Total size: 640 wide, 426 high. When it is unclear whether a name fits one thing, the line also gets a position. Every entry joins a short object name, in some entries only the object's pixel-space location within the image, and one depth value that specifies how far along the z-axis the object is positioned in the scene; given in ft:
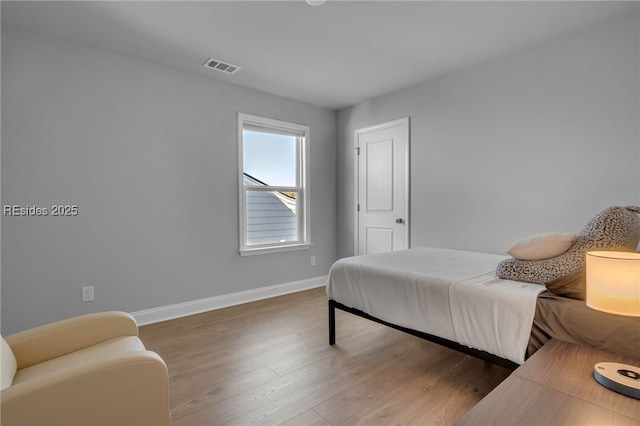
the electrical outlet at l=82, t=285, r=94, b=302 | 9.34
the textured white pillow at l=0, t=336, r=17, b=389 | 3.92
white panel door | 13.06
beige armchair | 3.35
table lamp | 3.54
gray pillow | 5.40
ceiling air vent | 10.34
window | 12.79
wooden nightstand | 3.04
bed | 4.94
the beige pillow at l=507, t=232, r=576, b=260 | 5.76
